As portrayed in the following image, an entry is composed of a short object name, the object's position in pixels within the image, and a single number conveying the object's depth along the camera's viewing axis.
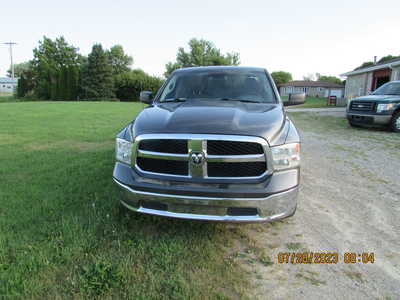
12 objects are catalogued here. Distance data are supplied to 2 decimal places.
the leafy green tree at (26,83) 52.50
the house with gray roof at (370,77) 19.50
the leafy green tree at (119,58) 74.81
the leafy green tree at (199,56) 66.75
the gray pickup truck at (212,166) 2.16
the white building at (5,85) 96.69
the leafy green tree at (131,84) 45.94
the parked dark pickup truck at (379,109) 8.67
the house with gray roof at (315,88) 58.84
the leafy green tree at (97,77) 44.69
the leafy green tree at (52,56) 55.22
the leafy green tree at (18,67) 95.76
